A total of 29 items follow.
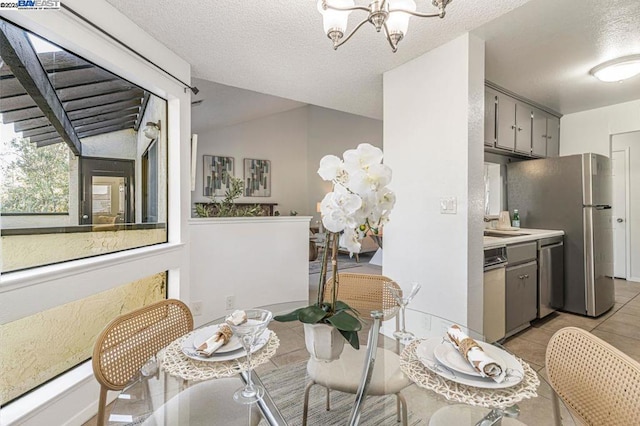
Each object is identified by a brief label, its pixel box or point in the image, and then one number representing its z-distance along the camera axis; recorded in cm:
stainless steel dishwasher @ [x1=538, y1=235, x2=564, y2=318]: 279
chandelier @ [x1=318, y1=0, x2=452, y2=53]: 128
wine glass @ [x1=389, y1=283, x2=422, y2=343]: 120
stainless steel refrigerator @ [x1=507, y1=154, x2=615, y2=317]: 292
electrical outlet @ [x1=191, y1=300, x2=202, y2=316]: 261
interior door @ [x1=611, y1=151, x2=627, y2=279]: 421
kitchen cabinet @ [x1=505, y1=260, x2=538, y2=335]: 242
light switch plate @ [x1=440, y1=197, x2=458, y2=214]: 199
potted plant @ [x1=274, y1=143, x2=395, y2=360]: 75
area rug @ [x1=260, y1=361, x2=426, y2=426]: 107
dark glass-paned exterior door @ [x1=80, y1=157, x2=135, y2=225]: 173
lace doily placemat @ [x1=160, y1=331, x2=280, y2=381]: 93
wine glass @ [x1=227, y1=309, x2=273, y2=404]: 86
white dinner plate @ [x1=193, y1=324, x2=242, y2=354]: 100
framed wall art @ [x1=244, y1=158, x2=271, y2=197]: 754
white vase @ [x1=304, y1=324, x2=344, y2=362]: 86
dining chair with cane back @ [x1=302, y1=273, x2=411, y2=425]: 107
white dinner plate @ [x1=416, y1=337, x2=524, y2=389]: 80
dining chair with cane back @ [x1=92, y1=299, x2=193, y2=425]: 98
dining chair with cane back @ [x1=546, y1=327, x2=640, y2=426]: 74
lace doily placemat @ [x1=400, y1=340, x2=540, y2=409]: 77
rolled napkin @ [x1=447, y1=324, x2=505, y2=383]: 81
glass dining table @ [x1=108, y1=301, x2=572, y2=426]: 81
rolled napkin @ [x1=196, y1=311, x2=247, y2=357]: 93
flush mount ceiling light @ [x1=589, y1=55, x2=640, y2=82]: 236
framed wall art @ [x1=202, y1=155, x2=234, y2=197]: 697
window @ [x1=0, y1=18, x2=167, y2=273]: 137
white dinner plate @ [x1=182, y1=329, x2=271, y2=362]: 96
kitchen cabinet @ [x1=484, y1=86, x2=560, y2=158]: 262
